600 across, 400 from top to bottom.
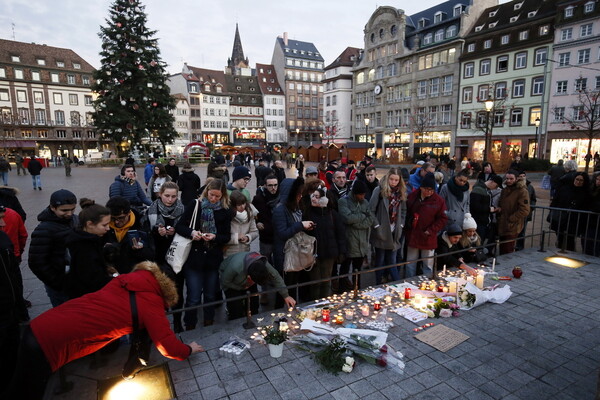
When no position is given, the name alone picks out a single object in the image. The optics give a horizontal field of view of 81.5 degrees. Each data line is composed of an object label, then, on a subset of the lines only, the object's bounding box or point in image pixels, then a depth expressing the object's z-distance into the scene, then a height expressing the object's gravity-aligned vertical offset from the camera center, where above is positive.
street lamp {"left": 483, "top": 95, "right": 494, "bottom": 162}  14.81 +1.91
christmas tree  30.94 +6.52
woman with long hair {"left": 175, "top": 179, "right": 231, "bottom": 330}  4.43 -1.18
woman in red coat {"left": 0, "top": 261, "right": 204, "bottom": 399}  2.54 -1.37
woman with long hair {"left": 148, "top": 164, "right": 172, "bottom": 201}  8.73 -0.70
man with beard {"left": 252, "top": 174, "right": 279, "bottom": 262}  5.86 -0.99
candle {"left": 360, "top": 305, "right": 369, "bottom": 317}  4.61 -2.12
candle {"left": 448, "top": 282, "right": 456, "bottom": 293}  5.29 -2.09
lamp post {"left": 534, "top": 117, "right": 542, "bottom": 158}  35.28 +0.57
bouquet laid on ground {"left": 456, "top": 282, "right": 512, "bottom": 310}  4.88 -2.12
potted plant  3.66 -2.00
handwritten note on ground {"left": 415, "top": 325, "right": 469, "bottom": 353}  3.98 -2.22
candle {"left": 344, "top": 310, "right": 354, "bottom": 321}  4.49 -2.12
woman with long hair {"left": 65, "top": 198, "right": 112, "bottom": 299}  3.35 -0.98
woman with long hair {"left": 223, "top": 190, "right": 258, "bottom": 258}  4.88 -1.09
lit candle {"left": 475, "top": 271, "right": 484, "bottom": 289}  5.41 -2.04
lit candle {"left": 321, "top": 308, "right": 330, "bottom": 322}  4.43 -2.09
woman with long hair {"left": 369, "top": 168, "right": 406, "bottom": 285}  6.21 -1.17
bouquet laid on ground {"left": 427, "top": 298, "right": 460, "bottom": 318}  4.65 -2.15
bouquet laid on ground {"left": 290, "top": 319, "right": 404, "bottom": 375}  3.53 -2.12
